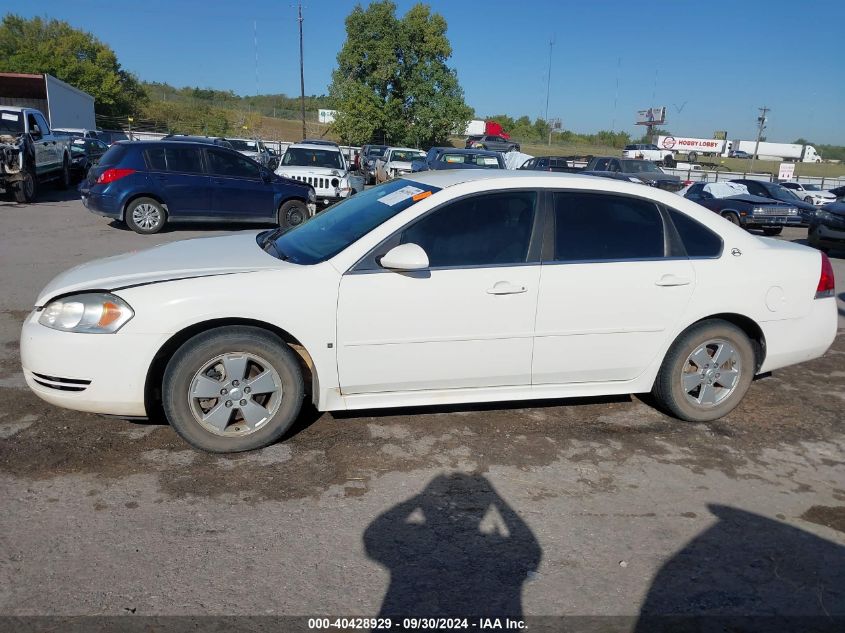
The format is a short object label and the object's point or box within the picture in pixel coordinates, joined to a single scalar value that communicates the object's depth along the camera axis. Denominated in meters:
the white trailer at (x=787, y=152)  84.50
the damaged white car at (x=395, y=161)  22.94
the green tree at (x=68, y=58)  55.72
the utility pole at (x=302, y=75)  45.84
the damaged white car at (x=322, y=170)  14.80
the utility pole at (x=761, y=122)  52.34
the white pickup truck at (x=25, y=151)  14.87
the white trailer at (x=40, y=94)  34.94
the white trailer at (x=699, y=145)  79.88
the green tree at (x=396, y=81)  44.78
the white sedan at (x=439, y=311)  3.72
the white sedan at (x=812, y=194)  25.13
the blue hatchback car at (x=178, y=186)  12.07
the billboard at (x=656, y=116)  84.31
